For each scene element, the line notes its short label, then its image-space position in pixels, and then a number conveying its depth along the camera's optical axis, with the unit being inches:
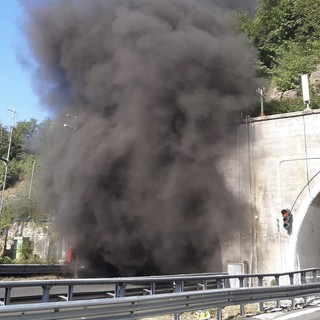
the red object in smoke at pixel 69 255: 705.6
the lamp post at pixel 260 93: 670.5
